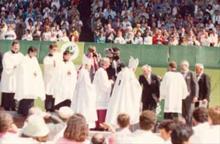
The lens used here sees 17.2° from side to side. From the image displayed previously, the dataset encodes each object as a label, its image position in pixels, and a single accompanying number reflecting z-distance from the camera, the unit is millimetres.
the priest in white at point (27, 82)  16703
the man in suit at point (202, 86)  16639
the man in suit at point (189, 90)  16516
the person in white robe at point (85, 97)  16141
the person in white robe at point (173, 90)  16422
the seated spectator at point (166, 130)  8280
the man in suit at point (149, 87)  16516
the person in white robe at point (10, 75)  17219
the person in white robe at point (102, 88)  16422
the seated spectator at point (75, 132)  7777
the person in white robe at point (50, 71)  17438
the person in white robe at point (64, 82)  17078
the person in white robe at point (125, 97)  16219
